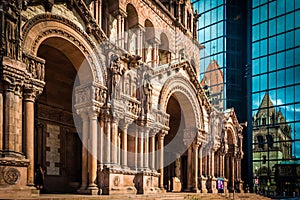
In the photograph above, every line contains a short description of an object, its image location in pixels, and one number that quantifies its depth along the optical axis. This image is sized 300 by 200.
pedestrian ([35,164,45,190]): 16.97
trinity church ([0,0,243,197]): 13.86
